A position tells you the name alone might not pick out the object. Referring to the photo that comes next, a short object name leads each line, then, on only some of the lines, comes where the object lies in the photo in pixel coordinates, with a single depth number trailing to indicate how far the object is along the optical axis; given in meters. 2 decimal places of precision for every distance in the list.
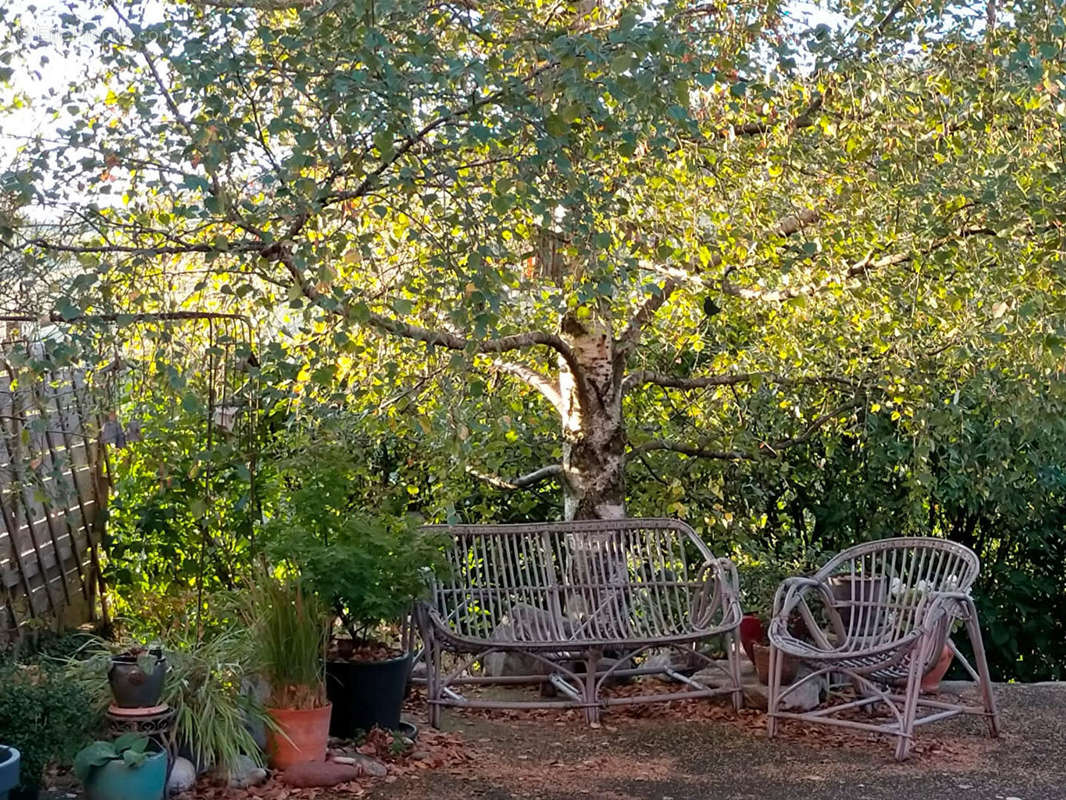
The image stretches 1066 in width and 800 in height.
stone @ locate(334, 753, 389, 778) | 4.18
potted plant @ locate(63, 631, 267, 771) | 3.88
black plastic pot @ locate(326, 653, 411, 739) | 4.50
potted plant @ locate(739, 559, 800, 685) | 5.39
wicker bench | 4.93
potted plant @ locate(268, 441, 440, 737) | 4.40
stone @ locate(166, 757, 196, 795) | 3.81
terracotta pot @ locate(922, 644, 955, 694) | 5.40
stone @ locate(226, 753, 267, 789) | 3.91
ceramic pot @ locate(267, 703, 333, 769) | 4.10
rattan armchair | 4.61
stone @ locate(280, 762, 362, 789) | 4.01
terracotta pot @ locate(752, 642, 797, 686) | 5.32
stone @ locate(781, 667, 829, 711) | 5.16
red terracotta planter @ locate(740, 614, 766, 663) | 5.64
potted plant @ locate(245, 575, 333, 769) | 4.11
